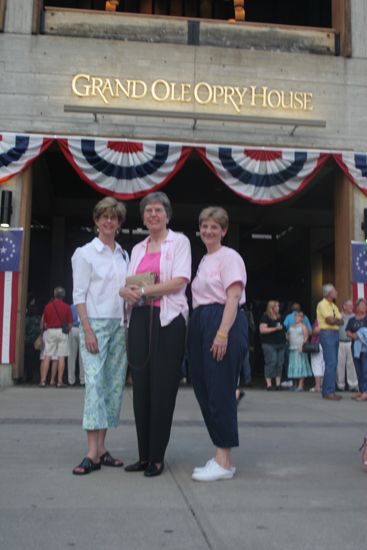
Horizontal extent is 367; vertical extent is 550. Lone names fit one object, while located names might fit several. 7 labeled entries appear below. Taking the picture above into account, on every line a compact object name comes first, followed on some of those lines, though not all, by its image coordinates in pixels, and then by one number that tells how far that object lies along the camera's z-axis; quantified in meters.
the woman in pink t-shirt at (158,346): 4.12
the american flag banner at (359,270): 11.62
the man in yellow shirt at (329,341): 9.66
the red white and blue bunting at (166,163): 11.15
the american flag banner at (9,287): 10.88
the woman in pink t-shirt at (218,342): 4.02
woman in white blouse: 4.25
